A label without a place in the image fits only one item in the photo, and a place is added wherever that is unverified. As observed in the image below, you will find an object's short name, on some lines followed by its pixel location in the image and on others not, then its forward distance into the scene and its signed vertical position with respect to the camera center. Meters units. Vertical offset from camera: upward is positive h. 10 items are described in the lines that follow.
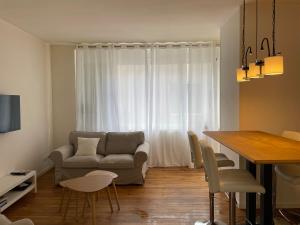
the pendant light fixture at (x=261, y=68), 1.77 +0.34
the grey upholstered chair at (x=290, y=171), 1.95 -0.61
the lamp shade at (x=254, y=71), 2.04 +0.33
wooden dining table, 1.59 -0.35
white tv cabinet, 2.74 -1.01
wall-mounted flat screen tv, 2.96 -0.08
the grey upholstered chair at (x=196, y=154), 2.37 -0.52
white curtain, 4.44 +0.30
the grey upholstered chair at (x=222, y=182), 1.81 -0.64
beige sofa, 3.56 -0.93
